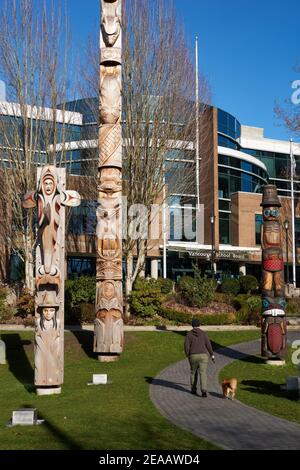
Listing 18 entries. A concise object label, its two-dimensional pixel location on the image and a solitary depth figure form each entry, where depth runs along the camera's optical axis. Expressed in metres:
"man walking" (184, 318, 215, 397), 12.55
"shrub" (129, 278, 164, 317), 26.75
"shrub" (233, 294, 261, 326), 27.19
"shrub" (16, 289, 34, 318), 26.56
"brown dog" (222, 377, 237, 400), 11.97
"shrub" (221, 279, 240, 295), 35.72
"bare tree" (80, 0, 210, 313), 30.30
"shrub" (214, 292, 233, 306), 29.92
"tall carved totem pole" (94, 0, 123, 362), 18.84
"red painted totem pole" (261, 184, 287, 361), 17.41
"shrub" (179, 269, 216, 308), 28.78
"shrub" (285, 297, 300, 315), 30.08
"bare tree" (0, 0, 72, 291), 31.48
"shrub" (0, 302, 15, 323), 26.41
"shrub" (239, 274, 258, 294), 37.22
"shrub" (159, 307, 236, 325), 26.42
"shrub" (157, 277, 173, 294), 34.16
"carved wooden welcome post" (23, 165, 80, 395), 13.16
